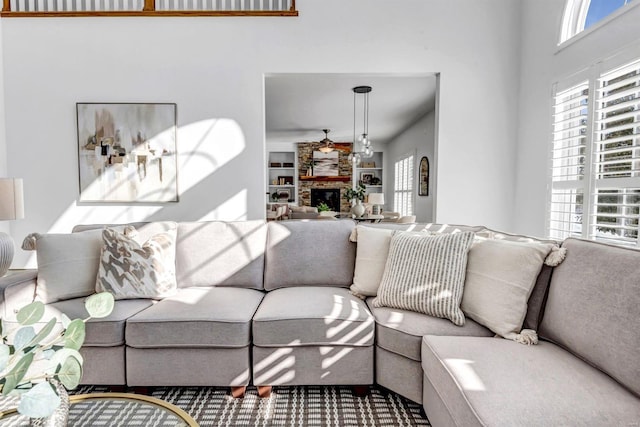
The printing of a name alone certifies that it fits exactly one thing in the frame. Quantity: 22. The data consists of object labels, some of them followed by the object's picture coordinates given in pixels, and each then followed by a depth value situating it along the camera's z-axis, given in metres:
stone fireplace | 10.45
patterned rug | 1.71
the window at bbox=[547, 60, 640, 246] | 2.14
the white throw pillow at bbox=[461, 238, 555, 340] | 1.61
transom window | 2.40
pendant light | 5.30
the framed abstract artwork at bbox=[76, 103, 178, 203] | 3.44
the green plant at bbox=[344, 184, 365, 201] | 7.14
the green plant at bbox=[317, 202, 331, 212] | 8.01
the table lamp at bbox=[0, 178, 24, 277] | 2.50
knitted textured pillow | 1.80
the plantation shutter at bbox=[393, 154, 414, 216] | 8.33
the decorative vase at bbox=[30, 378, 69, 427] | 0.92
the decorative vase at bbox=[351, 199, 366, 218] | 5.38
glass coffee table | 1.08
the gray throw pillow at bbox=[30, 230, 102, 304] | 1.99
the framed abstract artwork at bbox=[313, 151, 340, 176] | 10.43
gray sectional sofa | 1.17
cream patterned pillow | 2.04
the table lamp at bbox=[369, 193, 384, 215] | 7.18
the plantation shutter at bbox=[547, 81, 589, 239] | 2.57
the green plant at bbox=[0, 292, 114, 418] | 0.77
